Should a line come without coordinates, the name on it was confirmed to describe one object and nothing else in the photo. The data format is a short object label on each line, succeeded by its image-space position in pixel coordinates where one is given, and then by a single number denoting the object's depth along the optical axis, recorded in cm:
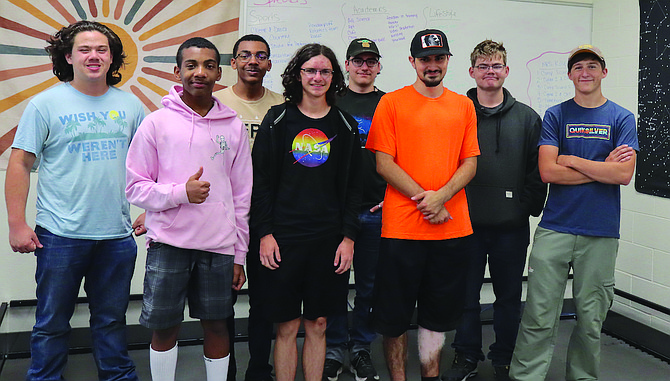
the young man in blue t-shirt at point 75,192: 224
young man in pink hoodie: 207
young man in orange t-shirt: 233
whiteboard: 345
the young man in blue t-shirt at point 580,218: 253
